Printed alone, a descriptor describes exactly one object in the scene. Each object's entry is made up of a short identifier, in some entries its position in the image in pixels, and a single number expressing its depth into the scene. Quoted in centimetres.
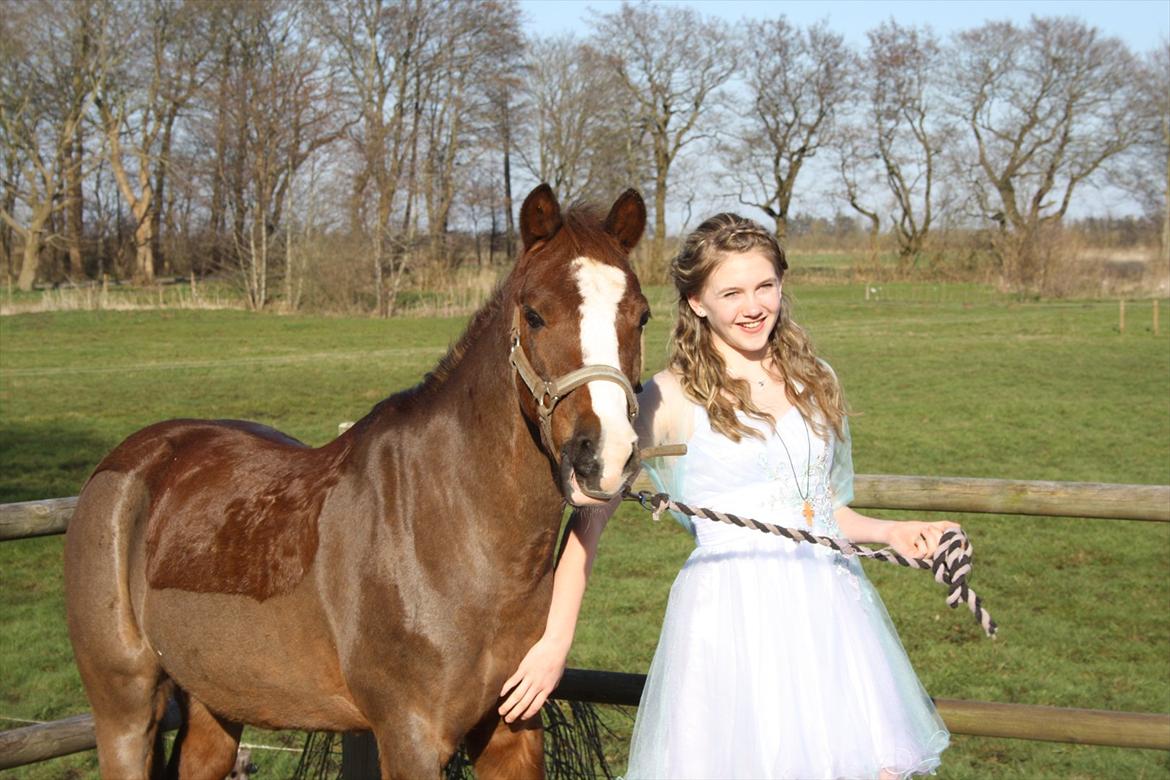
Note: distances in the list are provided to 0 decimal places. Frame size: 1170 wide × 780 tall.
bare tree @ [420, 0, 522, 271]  3828
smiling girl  253
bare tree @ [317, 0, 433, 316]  3556
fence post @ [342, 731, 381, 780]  354
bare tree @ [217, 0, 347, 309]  3312
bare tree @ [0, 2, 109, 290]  3503
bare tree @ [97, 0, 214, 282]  3703
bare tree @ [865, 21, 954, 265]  4900
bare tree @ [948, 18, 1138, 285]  4606
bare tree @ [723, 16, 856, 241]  4862
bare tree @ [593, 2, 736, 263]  4291
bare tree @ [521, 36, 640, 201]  3544
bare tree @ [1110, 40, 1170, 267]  4553
